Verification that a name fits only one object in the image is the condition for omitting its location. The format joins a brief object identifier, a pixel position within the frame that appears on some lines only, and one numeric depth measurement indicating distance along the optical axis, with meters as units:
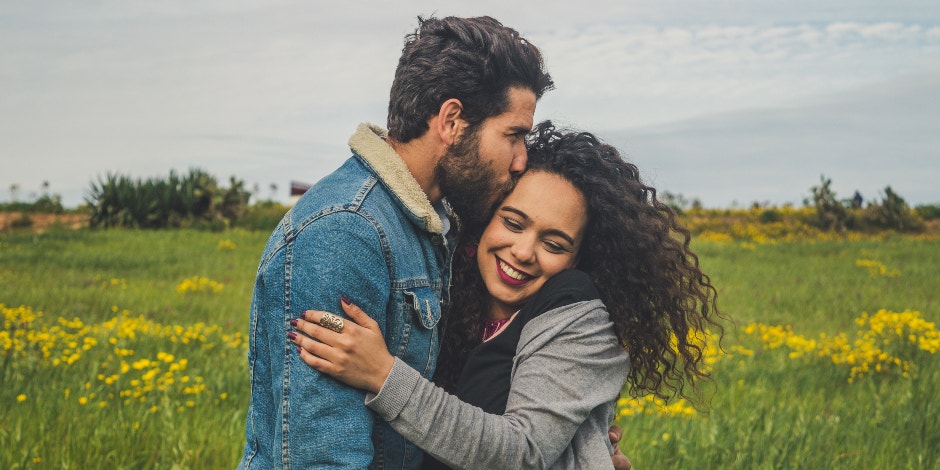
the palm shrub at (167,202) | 20.88
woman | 2.14
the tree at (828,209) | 25.84
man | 2.08
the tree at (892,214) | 26.55
